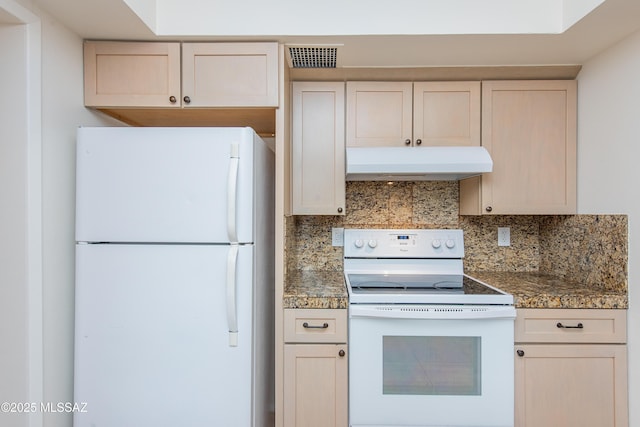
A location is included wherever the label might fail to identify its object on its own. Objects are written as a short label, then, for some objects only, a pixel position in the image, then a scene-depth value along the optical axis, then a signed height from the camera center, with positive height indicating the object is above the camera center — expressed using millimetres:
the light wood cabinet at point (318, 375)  1720 -762
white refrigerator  1494 -277
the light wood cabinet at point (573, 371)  1698 -730
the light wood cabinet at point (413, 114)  2041 +541
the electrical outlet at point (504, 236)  2350 -153
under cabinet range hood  1857 +257
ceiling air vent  1780 +781
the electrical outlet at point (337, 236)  2352 -159
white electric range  1691 -681
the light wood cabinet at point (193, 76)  1708 +626
